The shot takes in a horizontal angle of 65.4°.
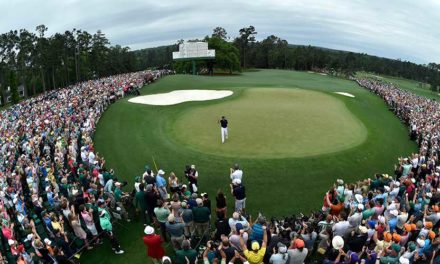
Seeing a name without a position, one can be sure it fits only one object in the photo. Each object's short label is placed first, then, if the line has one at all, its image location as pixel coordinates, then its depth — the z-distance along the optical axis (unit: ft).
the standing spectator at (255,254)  30.27
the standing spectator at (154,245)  34.97
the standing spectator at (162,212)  40.91
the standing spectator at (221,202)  42.55
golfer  70.02
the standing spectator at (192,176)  50.62
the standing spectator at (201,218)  40.04
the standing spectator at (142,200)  44.11
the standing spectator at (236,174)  49.55
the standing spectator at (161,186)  48.16
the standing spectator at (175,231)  36.45
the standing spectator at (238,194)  45.96
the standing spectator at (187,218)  39.73
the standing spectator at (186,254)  30.78
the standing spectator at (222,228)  36.73
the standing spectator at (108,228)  40.40
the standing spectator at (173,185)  48.01
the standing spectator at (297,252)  31.04
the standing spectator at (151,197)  43.98
